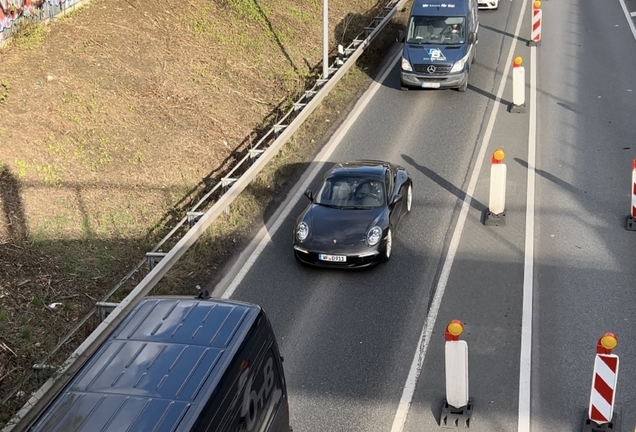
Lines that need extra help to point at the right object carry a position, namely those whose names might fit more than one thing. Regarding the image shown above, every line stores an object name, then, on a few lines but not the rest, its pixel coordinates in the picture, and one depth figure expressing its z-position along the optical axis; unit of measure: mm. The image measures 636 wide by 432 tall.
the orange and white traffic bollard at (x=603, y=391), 8055
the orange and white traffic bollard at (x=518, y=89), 18078
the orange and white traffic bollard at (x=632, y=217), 12789
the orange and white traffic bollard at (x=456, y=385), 8336
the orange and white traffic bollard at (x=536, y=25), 23672
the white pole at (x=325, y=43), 19484
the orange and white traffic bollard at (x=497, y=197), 12859
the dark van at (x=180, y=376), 5781
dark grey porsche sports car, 12047
